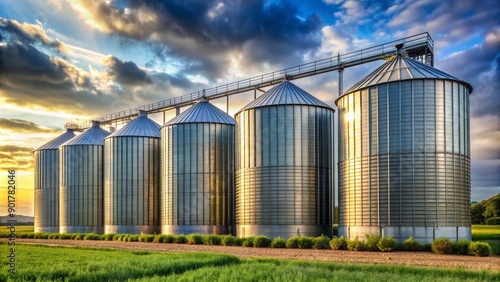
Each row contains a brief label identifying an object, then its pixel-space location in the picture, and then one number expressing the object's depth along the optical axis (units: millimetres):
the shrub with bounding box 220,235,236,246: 43019
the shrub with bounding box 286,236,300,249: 38094
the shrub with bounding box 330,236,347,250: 35344
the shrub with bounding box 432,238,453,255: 30984
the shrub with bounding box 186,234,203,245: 46250
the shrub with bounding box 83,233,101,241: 58406
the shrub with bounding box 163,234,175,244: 48788
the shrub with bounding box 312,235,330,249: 36656
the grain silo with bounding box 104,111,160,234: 61906
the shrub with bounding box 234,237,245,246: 42331
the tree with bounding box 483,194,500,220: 76062
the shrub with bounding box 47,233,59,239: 64500
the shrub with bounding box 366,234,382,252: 34119
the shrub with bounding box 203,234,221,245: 44656
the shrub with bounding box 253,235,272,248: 39750
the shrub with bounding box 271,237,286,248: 38906
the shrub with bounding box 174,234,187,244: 48156
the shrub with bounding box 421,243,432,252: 32906
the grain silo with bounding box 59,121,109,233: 68250
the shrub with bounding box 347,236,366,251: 34434
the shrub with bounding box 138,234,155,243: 51788
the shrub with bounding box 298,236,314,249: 37312
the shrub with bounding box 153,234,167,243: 49625
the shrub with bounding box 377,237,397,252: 33406
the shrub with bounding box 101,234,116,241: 57094
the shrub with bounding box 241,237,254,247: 40709
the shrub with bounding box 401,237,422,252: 33188
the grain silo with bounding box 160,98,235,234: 53875
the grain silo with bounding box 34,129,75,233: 75125
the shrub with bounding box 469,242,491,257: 29281
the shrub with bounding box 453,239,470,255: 30625
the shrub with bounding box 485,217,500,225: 71100
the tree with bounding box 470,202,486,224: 83125
